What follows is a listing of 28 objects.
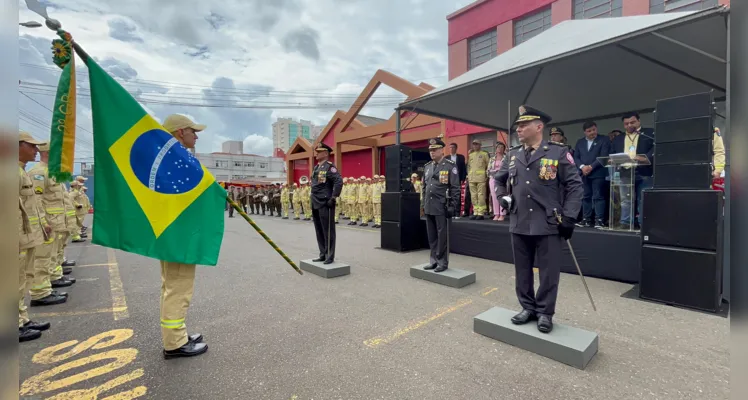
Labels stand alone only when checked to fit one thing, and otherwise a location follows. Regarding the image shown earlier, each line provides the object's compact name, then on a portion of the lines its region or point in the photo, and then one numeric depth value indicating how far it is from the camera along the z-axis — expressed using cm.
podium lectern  502
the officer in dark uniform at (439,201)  501
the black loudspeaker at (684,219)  369
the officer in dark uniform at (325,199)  546
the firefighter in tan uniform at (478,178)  860
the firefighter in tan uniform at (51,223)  417
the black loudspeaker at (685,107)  376
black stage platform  466
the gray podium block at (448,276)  458
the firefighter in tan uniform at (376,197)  1260
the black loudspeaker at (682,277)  363
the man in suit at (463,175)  959
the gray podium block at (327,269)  512
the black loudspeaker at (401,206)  721
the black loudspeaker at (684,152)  374
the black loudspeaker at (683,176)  376
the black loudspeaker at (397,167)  734
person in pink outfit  792
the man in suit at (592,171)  619
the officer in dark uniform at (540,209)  296
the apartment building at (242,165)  5955
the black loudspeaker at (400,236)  717
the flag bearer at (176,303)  270
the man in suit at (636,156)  516
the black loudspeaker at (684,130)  375
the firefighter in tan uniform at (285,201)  1802
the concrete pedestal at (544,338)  260
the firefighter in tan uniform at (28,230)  326
